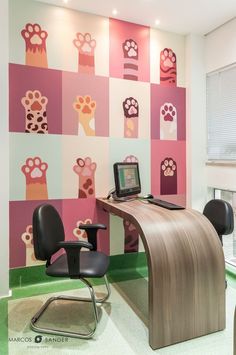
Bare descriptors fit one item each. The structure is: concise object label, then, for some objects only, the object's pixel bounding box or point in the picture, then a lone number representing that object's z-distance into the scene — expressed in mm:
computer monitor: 2918
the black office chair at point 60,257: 2044
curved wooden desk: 1938
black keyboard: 2479
